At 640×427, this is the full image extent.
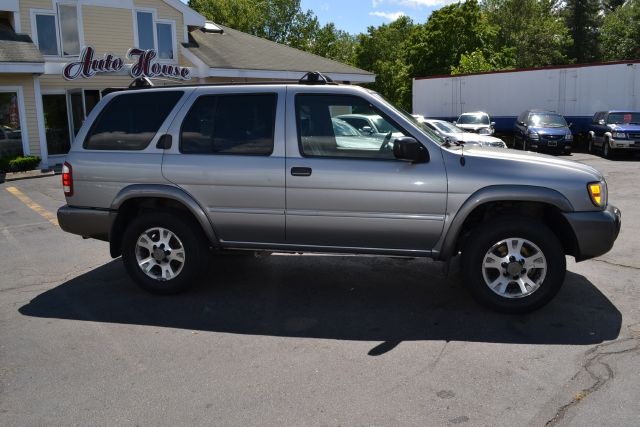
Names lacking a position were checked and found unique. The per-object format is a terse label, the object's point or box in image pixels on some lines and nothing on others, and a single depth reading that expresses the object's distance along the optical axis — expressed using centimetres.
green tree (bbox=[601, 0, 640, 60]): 5175
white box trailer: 2281
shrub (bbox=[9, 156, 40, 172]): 1811
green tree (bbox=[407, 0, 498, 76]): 4684
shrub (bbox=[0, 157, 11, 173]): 1795
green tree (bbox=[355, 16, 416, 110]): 6562
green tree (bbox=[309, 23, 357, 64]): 6538
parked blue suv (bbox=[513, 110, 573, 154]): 2075
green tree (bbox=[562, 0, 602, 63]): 5591
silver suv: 501
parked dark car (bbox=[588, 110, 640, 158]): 1912
